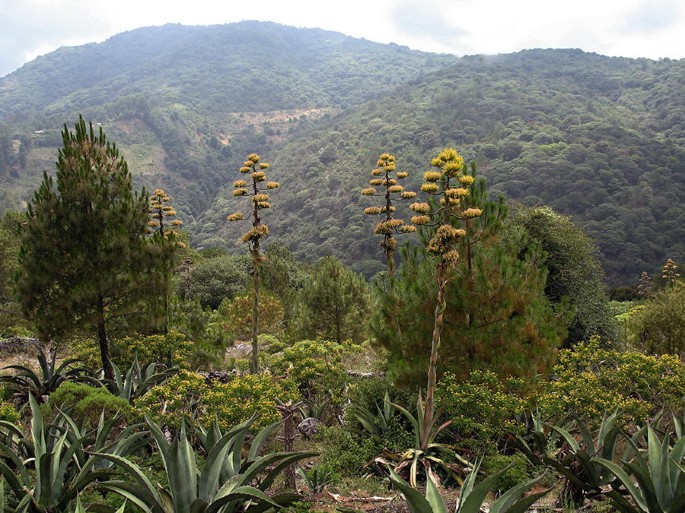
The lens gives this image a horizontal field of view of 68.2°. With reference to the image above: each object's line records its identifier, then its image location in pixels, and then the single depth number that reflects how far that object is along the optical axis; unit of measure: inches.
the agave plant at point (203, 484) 159.6
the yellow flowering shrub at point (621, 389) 272.2
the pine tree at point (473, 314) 334.6
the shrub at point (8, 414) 264.8
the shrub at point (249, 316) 953.5
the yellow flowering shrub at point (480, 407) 285.4
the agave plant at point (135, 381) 367.2
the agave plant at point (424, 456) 271.4
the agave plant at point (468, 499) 138.0
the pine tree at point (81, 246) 398.3
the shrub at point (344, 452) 282.2
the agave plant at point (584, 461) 215.3
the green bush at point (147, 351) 434.3
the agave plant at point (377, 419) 327.0
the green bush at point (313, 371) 385.7
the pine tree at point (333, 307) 695.7
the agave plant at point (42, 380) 383.2
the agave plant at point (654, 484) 173.2
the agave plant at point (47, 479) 185.3
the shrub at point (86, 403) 290.2
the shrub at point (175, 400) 283.7
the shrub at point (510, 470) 254.5
